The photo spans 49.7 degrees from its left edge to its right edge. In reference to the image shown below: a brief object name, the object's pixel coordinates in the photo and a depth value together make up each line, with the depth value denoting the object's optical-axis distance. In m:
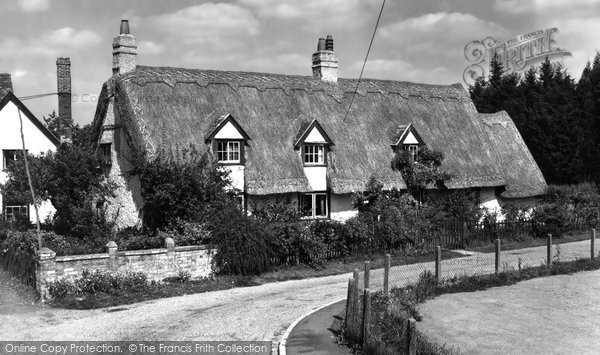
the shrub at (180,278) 20.20
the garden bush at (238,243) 21.14
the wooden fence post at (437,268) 19.14
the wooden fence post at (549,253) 22.42
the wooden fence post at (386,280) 16.33
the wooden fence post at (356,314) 13.12
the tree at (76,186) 23.33
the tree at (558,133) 46.50
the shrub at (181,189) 22.41
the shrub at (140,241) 20.92
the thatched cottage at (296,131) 26.86
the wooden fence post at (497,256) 20.83
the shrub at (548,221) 30.48
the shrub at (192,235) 21.34
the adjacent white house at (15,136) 33.56
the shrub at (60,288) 17.98
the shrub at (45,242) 19.81
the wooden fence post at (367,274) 15.40
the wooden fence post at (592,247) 23.80
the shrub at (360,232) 24.73
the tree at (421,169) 30.42
